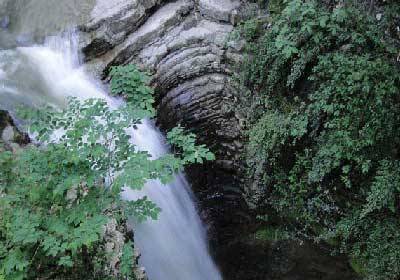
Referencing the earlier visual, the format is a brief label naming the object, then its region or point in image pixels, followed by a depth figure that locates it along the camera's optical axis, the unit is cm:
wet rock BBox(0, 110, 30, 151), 556
